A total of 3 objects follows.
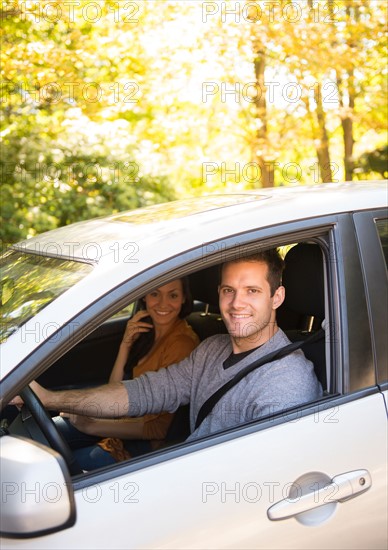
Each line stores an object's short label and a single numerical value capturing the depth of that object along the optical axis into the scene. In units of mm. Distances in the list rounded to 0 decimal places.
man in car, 2383
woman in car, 2994
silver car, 1818
